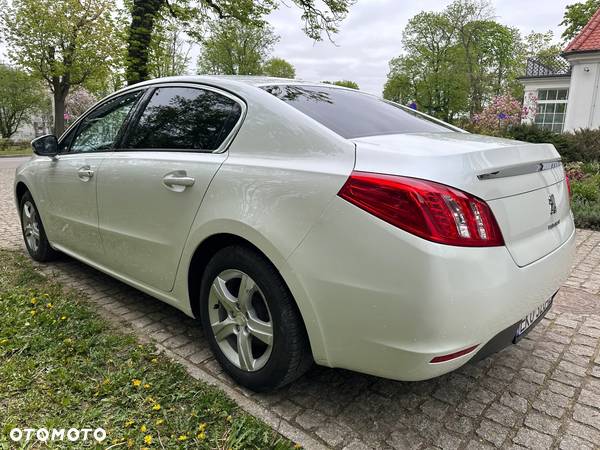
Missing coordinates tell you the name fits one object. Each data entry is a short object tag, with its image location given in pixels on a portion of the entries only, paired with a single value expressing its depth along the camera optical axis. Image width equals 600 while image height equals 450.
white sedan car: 1.68
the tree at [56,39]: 21.08
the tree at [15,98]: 42.25
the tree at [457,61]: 41.41
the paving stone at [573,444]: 1.98
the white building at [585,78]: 17.61
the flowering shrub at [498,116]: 15.06
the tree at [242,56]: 44.03
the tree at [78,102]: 46.88
